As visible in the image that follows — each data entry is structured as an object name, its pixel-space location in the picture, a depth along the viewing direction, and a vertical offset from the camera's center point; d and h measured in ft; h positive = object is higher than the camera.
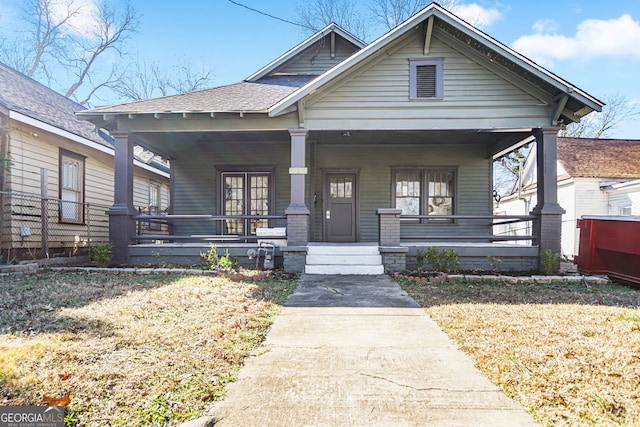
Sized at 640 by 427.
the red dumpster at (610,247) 23.02 -2.33
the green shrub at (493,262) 27.58 -3.71
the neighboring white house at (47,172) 29.04 +3.31
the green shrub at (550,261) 26.58 -3.53
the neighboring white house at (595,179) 50.21 +4.23
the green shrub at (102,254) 27.25 -3.17
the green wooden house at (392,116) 27.27 +6.89
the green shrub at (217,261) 26.37 -3.63
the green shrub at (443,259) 26.37 -3.42
